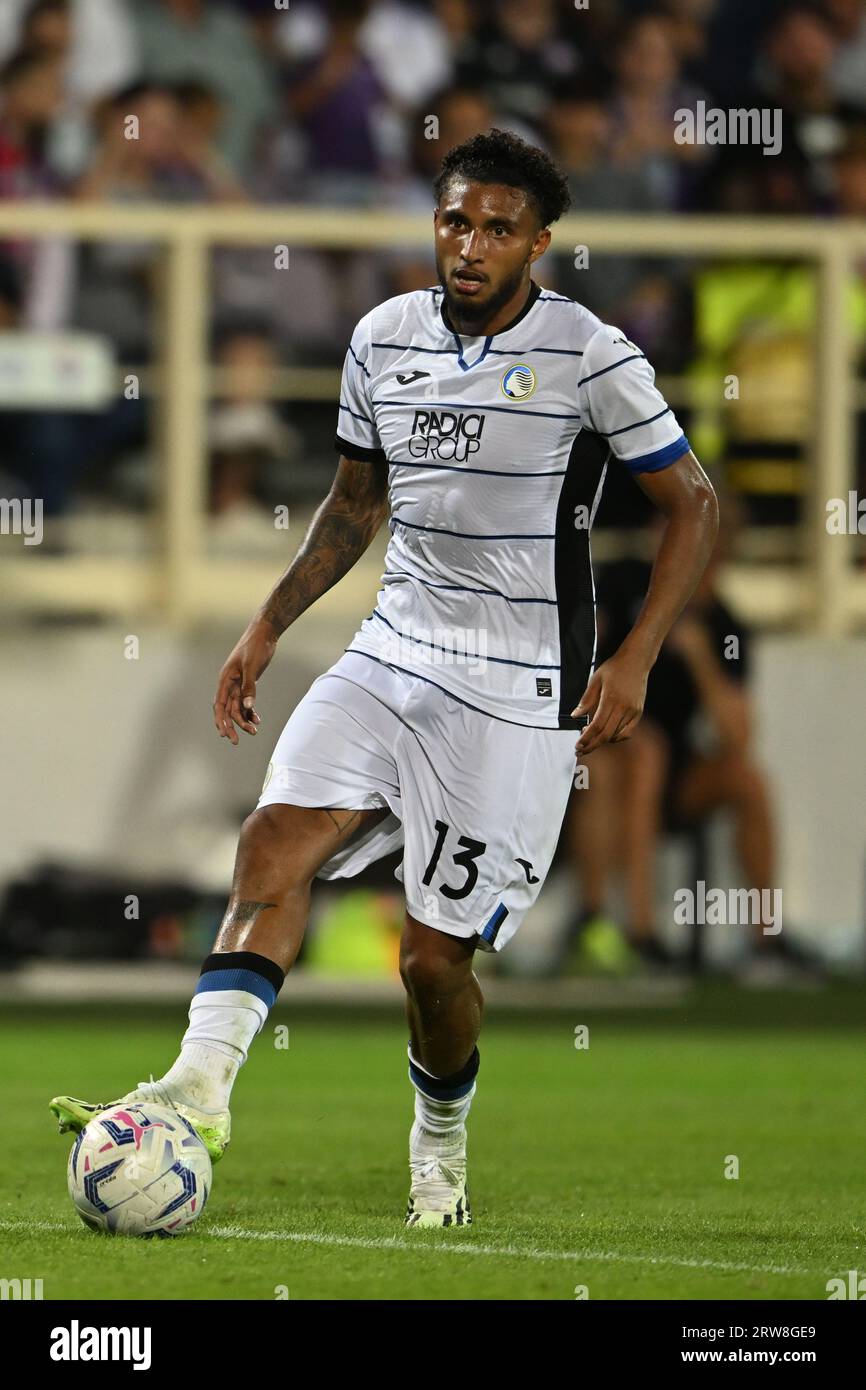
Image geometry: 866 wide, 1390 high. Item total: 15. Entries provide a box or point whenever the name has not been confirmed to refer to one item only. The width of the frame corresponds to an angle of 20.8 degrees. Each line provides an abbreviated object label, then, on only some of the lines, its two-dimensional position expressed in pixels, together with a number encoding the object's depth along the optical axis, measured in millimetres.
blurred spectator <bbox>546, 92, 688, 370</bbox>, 12398
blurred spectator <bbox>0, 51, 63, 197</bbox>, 12594
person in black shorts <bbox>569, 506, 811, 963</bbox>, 11445
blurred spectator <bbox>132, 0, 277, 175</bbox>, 13219
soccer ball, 4844
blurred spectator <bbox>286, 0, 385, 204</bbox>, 13109
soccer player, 5273
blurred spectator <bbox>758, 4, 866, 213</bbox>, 13305
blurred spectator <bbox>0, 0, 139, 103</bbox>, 12695
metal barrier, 12055
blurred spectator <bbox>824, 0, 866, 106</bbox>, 14094
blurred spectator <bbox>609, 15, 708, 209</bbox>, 13102
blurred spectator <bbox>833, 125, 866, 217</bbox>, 13281
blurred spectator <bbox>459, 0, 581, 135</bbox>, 13141
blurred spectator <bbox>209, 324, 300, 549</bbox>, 12305
